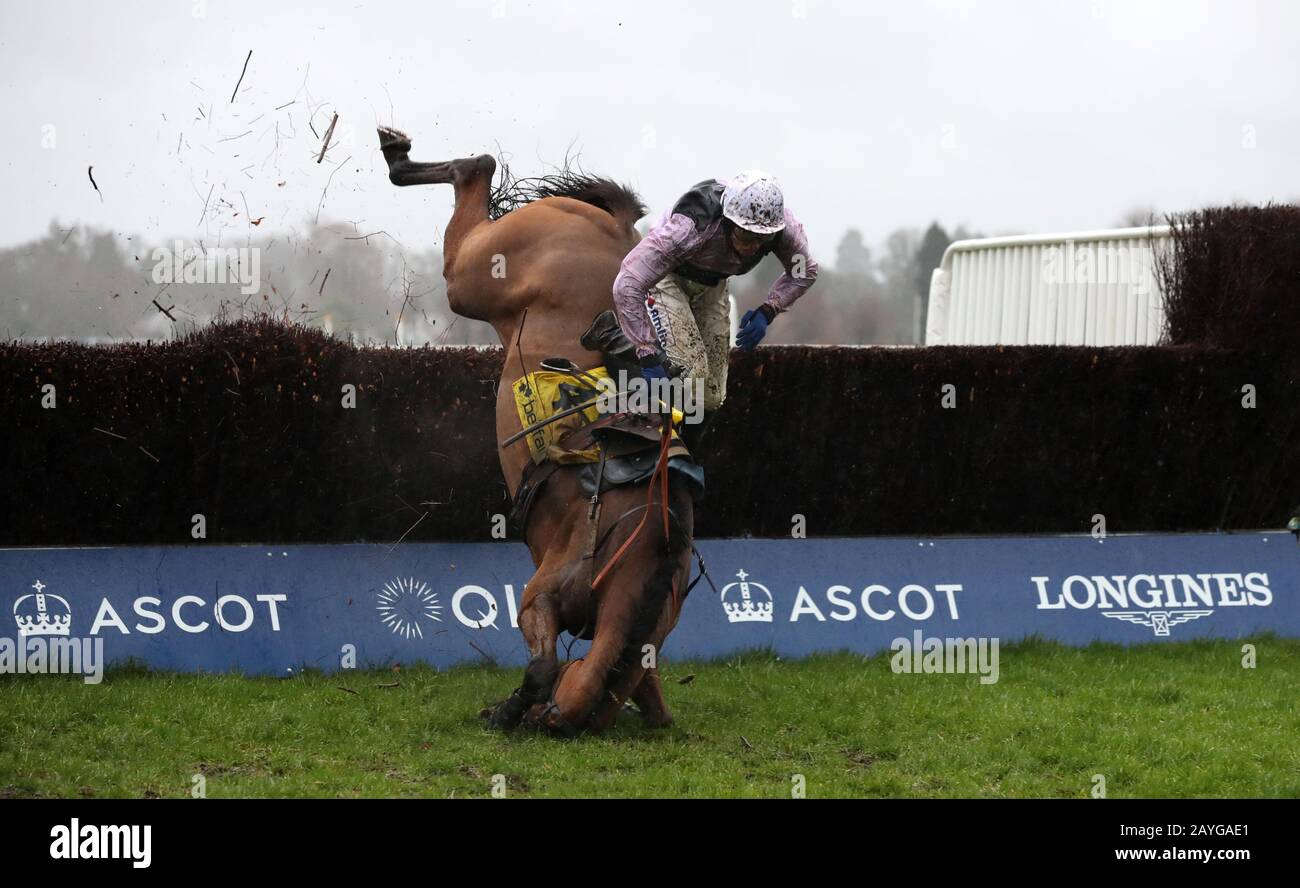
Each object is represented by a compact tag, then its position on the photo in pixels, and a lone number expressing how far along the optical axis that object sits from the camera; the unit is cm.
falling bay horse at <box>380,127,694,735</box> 643
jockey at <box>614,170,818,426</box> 664
